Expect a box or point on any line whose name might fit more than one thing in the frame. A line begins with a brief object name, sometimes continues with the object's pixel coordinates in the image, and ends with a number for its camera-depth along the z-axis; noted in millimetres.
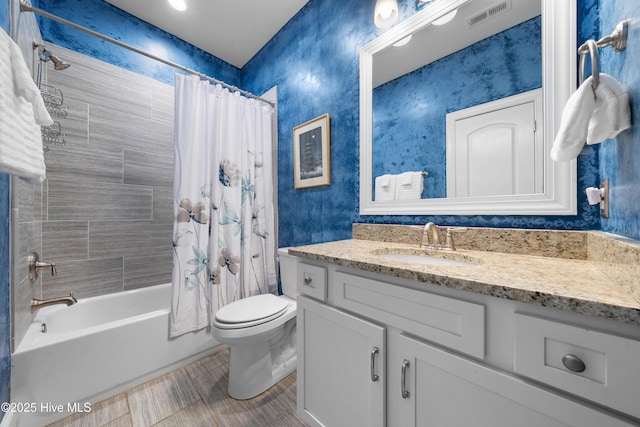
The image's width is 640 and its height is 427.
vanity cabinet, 503
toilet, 1289
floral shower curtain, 1587
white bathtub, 1124
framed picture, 1652
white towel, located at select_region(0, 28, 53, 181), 735
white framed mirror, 838
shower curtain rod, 1199
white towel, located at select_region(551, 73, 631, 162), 564
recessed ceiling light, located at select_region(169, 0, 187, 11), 1749
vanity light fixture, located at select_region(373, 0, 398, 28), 1240
